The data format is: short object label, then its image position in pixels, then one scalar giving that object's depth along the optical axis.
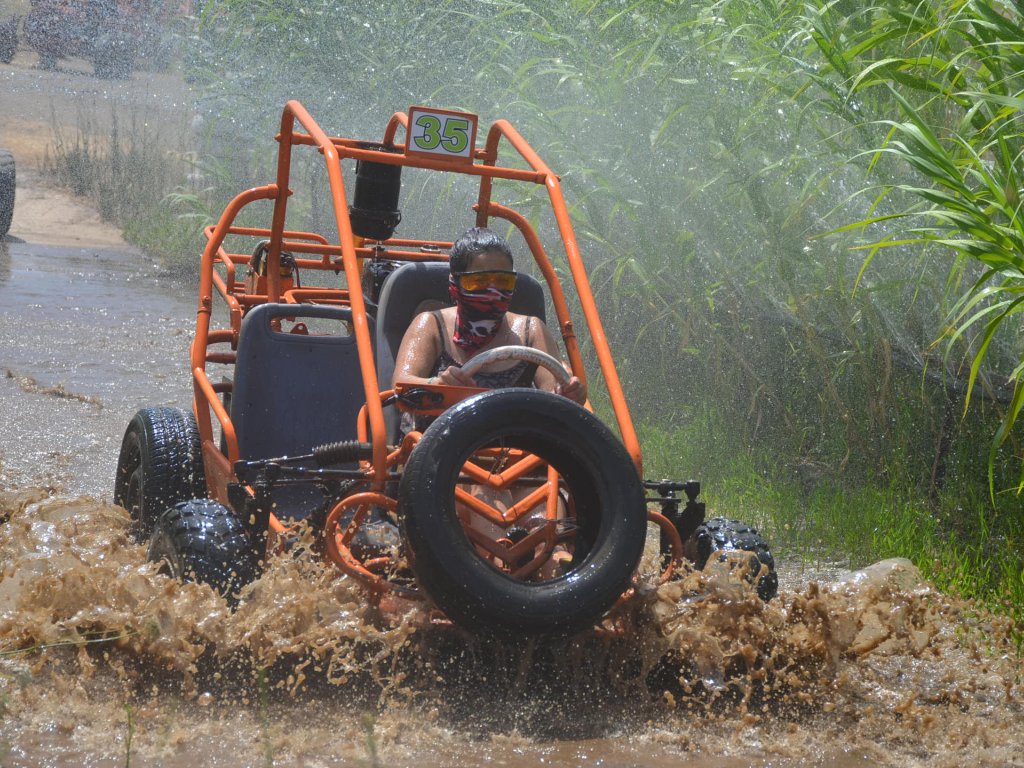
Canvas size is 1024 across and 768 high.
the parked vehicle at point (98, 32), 50.44
